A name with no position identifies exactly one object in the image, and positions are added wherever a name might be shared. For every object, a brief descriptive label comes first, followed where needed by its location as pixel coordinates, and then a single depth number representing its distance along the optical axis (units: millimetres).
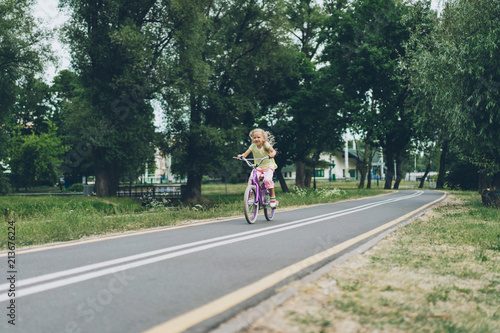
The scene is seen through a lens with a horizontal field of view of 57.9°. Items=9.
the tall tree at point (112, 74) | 23562
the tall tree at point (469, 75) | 13250
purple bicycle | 8836
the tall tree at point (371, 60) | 32125
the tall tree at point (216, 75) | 25688
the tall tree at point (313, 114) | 32031
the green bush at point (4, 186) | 30680
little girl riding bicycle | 9234
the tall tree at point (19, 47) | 25234
